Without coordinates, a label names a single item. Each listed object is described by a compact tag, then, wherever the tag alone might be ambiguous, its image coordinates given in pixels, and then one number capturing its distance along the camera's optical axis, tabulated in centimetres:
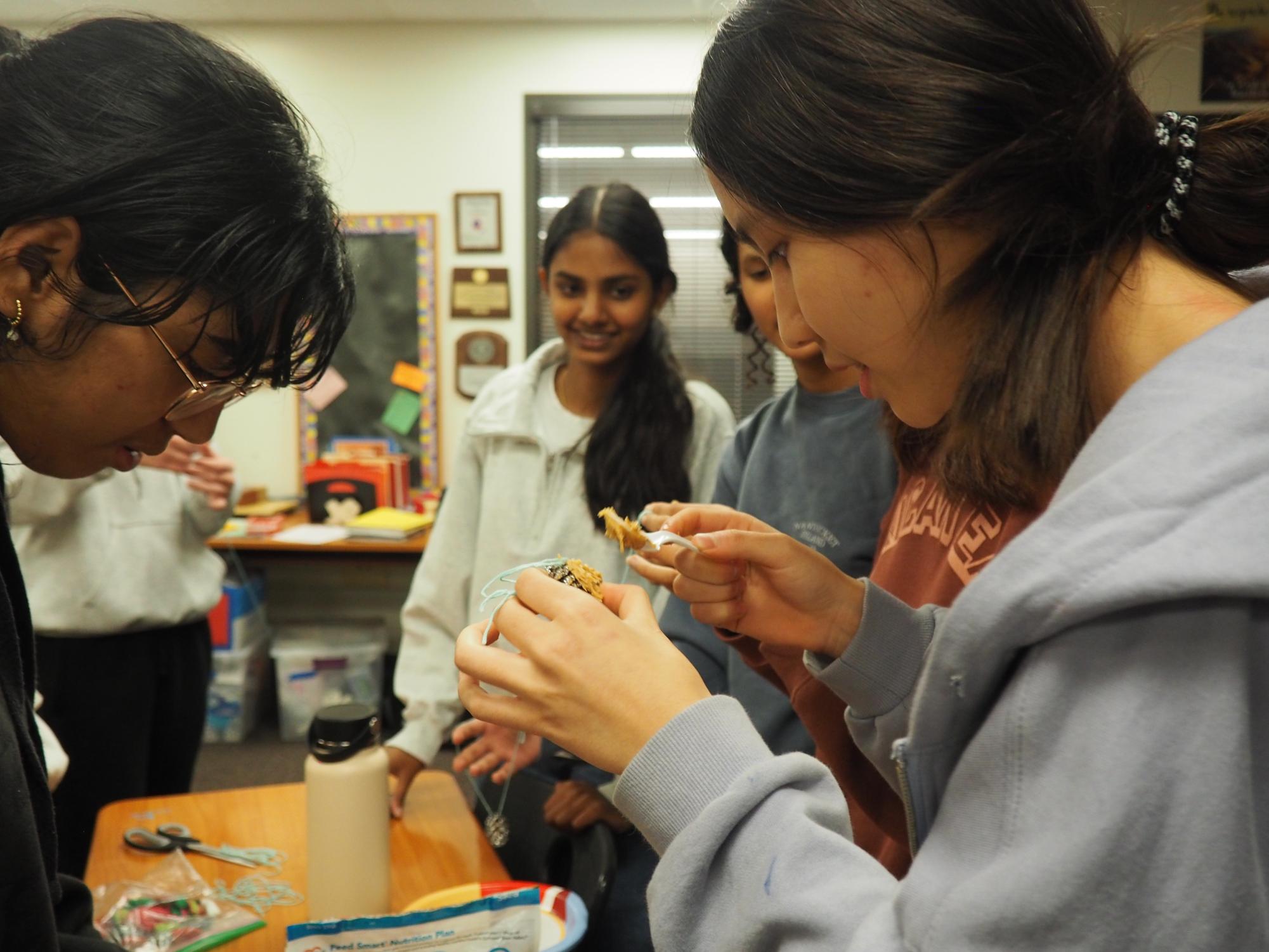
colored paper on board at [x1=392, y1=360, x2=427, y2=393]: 486
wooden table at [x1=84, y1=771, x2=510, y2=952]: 151
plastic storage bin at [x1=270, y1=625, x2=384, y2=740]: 447
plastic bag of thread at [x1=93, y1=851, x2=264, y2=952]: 133
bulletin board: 482
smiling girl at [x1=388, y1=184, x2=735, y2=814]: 214
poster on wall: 428
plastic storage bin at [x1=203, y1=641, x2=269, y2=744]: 442
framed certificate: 477
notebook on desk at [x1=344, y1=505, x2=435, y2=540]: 426
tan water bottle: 137
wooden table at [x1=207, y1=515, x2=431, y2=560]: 419
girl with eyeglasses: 91
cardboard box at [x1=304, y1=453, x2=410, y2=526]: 458
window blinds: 487
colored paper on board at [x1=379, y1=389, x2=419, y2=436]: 489
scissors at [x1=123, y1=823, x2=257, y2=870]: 158
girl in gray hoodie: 59
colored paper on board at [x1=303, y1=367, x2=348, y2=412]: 487
